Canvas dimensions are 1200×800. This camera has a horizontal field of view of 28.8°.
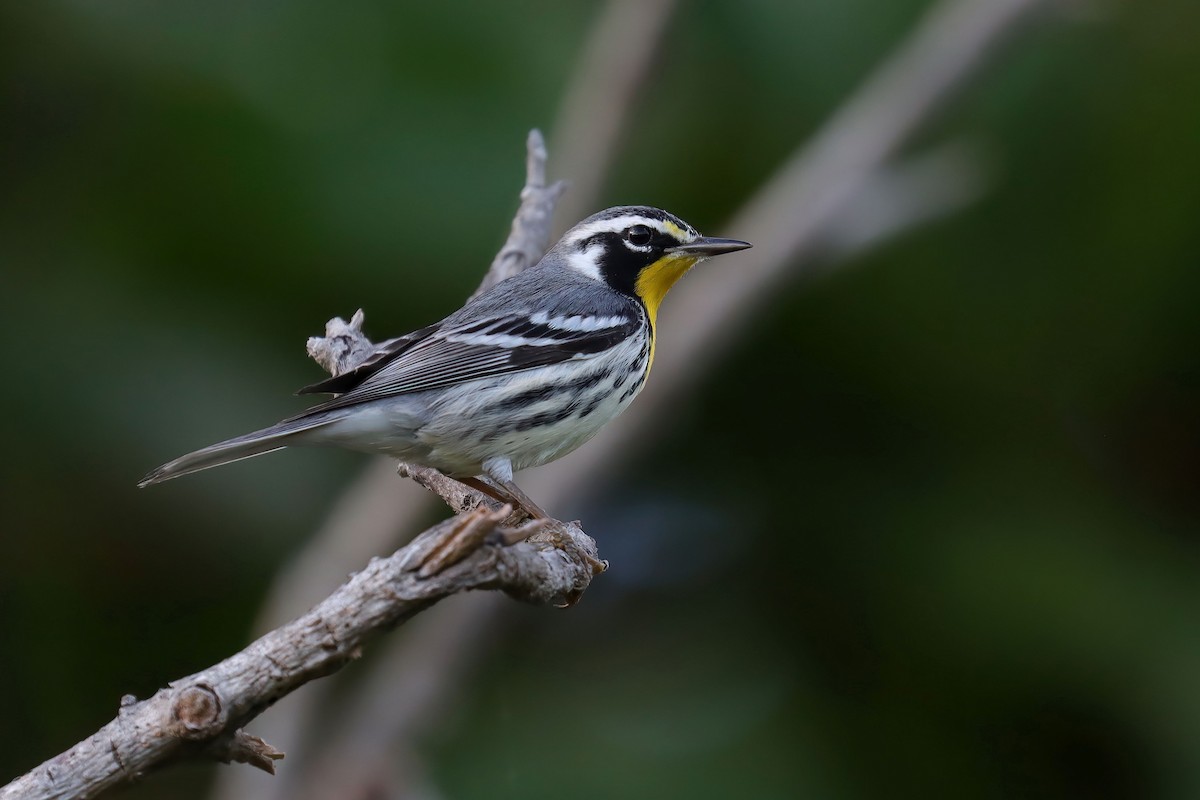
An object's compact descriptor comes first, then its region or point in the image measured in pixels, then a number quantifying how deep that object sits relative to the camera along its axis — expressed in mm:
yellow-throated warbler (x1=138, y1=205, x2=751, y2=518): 5191
